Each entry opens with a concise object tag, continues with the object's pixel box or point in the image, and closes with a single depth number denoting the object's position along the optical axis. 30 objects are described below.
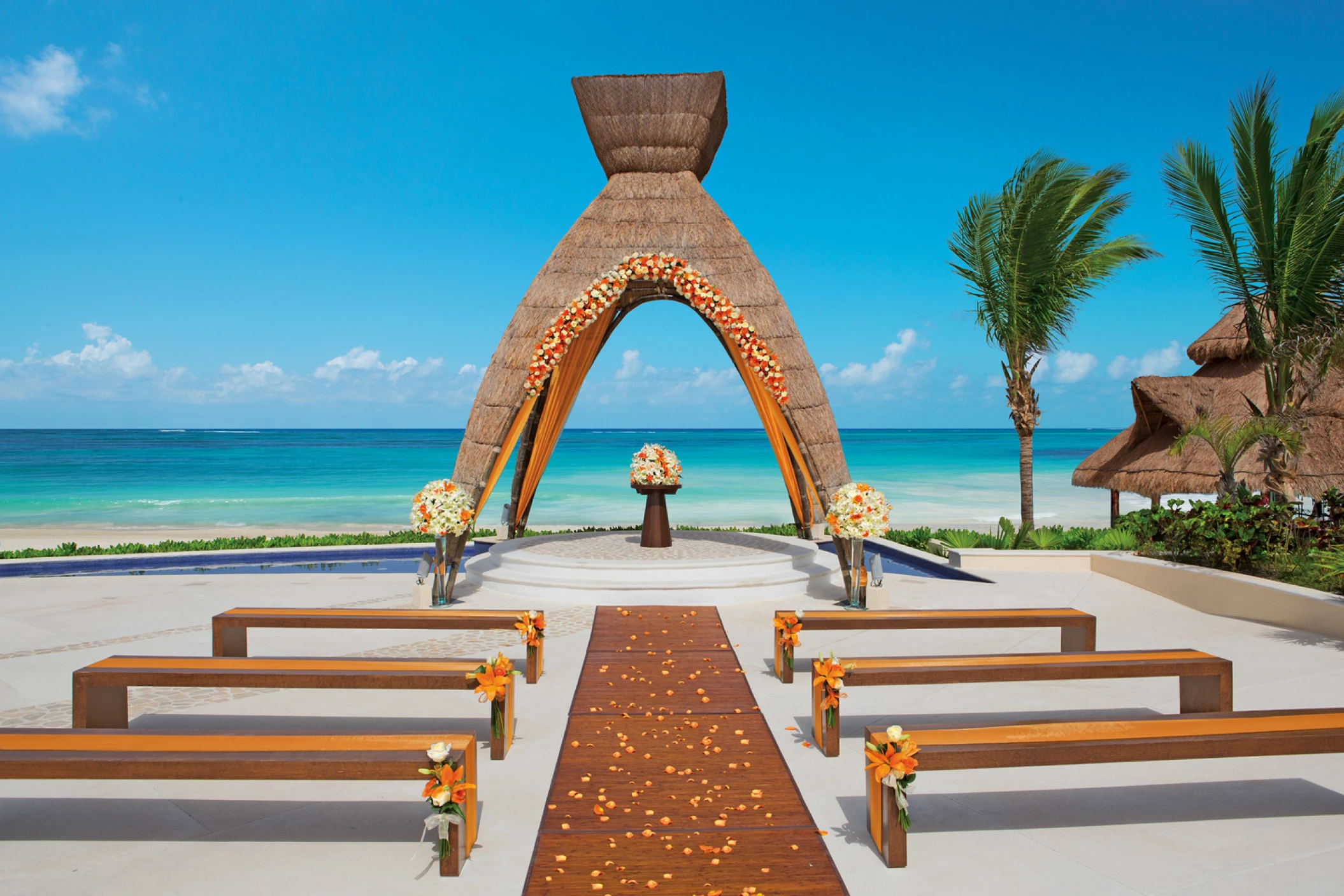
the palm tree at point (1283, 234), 7.69
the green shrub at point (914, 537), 11.78
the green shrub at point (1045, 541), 10.35
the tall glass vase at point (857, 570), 7.59
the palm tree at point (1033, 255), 10.88
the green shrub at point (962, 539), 10.78
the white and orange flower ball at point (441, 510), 7.55
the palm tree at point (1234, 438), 7.72
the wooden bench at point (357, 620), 5.23
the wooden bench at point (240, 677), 3.90
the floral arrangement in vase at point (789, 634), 5.13
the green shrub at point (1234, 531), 7.64
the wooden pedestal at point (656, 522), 9.59
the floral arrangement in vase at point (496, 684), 3.82
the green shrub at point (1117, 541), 9.91
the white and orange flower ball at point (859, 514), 7.41
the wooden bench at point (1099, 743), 3.01
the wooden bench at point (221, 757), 2.87
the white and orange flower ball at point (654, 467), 9.32
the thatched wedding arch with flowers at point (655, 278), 8.19
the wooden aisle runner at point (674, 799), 2.84
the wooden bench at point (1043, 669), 4.04
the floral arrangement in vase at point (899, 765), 2.91
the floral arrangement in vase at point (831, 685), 3.93
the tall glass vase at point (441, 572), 7.69
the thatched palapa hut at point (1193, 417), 10.68
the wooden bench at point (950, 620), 5.20
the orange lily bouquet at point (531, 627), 5.14
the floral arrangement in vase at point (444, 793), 2.85
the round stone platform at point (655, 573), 7.87
